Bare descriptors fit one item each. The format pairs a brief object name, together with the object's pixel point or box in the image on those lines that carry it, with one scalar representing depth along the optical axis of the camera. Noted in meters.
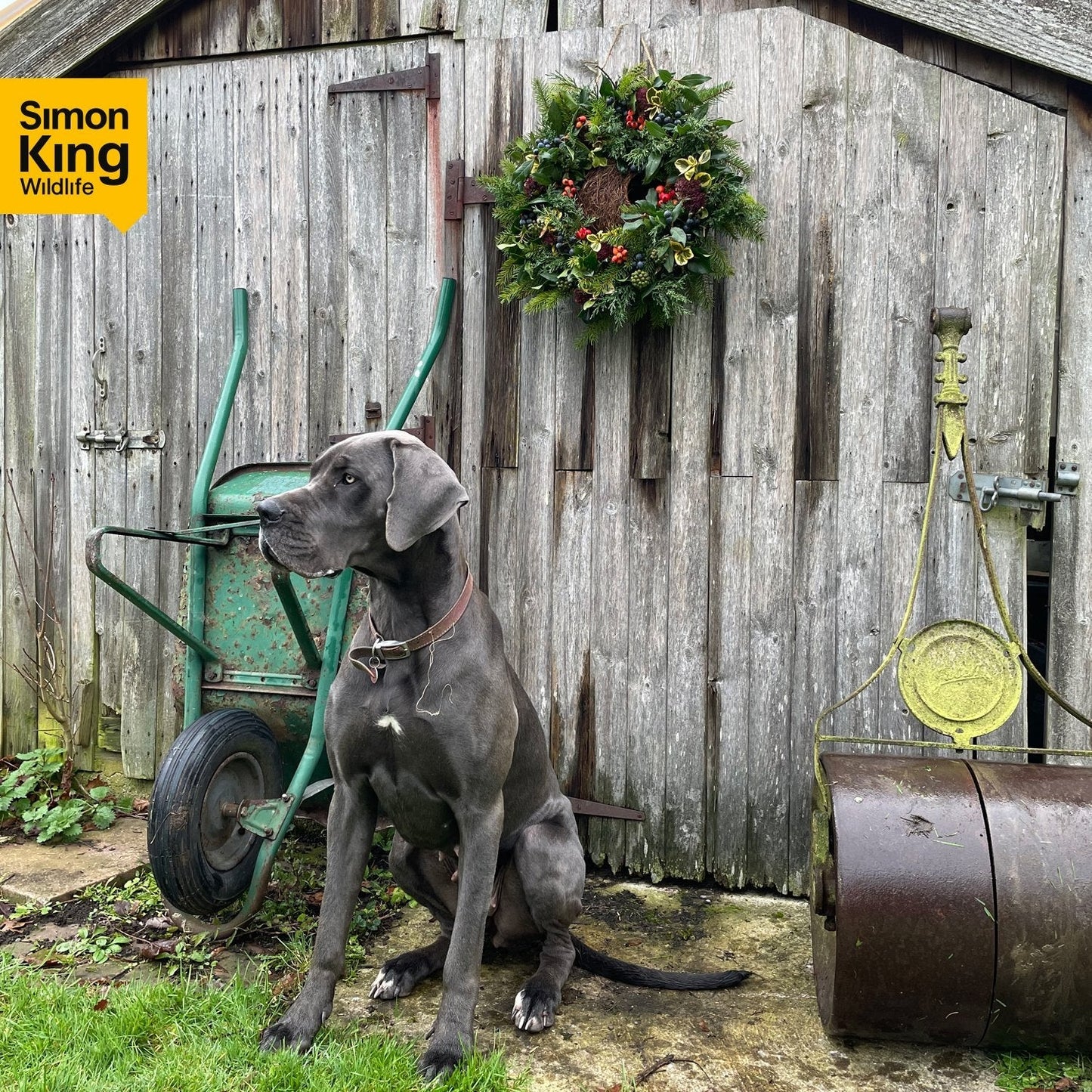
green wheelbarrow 2.98
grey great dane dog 2.50
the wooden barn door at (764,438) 3.41
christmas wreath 3.35
